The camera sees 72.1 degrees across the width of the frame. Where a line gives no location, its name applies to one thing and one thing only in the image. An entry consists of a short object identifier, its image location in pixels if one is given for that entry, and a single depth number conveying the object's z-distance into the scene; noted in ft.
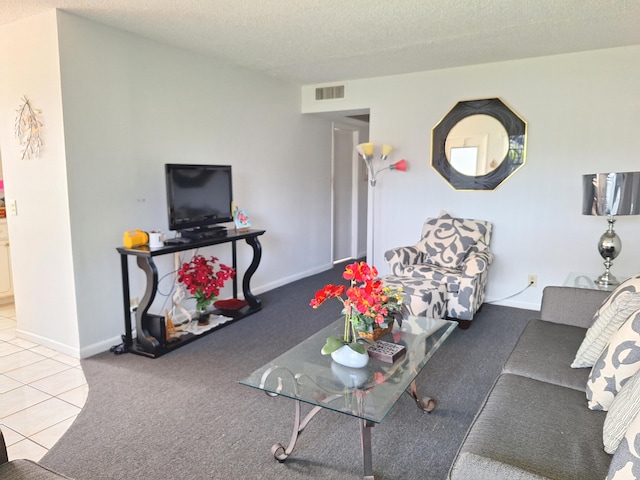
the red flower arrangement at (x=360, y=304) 6.47
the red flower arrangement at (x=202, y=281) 11.46
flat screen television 11.13
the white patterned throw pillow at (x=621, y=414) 4.16
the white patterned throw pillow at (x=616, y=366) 5.01
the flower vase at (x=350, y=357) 6.44
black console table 10.16
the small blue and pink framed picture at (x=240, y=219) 13.64
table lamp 9.55
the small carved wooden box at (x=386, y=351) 6.70
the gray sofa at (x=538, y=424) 4.11
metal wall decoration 9.96
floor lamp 15.37
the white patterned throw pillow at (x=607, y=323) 6.01
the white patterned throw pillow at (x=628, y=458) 3.41
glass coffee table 5.63
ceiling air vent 16.52
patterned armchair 11.89
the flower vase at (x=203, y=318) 12.04
